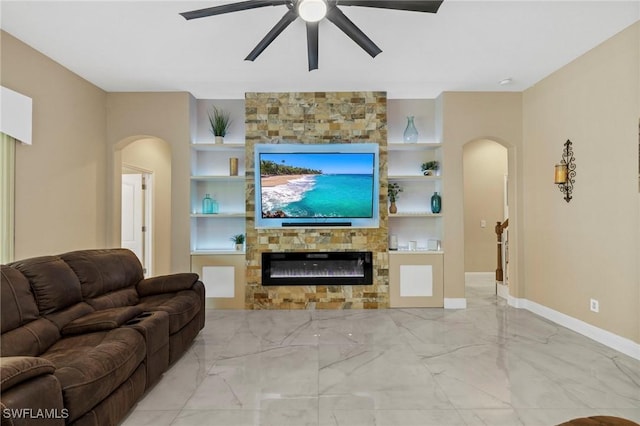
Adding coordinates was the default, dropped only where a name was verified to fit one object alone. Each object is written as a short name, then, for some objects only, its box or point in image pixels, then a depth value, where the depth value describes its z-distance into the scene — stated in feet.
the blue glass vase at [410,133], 16.74
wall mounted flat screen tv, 16.16
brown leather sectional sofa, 5.21
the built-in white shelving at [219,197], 17.31
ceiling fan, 7.73
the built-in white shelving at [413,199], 17.49
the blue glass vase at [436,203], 16.58
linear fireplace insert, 16.30
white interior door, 19.51
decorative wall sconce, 13.15
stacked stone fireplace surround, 16.25
